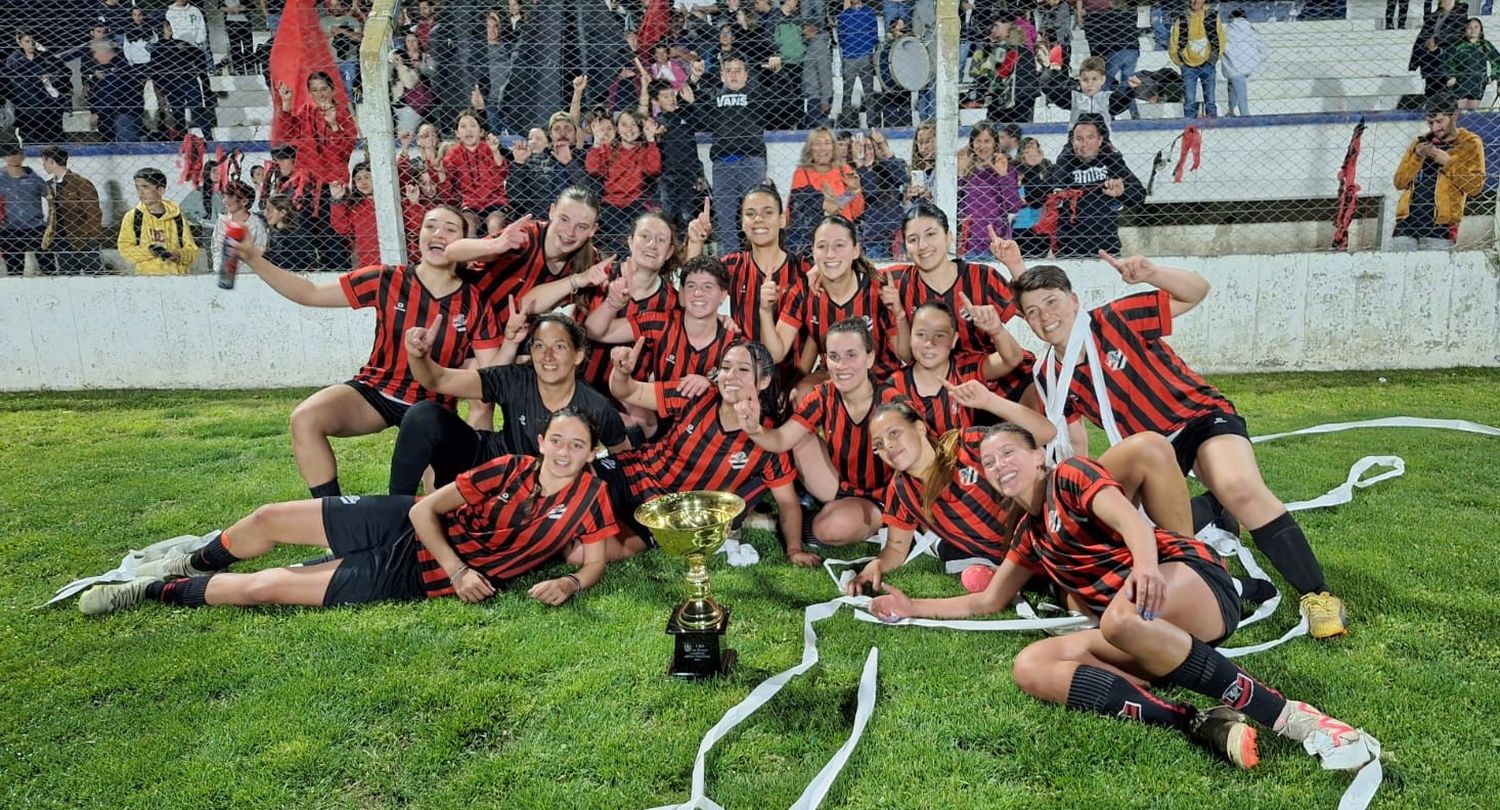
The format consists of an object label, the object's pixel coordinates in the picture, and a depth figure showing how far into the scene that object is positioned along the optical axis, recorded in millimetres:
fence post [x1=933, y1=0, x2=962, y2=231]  6660
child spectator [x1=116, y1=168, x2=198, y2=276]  8133
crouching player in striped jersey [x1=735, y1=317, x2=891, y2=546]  4402
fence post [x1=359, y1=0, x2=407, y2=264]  6820
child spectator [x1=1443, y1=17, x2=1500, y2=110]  8562
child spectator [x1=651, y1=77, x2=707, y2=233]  8039
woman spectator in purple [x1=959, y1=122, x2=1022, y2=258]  7195
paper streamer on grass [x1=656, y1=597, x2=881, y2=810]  2568
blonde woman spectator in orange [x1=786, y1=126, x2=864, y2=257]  7273
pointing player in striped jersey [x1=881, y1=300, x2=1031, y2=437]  4289
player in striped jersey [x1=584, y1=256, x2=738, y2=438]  4680
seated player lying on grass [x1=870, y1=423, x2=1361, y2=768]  2777
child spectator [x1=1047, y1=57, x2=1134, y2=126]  8859
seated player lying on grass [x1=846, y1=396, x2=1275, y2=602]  3887
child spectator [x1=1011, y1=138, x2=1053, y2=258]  7539
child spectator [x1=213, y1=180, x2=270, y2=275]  8156
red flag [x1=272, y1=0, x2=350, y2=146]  8594
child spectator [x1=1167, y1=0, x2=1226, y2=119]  9422
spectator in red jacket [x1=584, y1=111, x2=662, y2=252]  7785
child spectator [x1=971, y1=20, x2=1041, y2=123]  8672
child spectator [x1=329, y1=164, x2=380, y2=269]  7438
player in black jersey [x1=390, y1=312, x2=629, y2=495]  4402
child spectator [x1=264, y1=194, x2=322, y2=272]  7844
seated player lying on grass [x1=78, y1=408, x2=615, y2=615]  3871
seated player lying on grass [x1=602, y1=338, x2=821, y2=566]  4414
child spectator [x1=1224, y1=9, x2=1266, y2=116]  9727
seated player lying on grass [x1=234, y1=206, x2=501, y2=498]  4703
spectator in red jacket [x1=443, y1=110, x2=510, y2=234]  7711
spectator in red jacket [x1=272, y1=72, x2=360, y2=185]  7770
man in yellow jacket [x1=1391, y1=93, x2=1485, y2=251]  7609
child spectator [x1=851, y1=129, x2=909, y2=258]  7656
